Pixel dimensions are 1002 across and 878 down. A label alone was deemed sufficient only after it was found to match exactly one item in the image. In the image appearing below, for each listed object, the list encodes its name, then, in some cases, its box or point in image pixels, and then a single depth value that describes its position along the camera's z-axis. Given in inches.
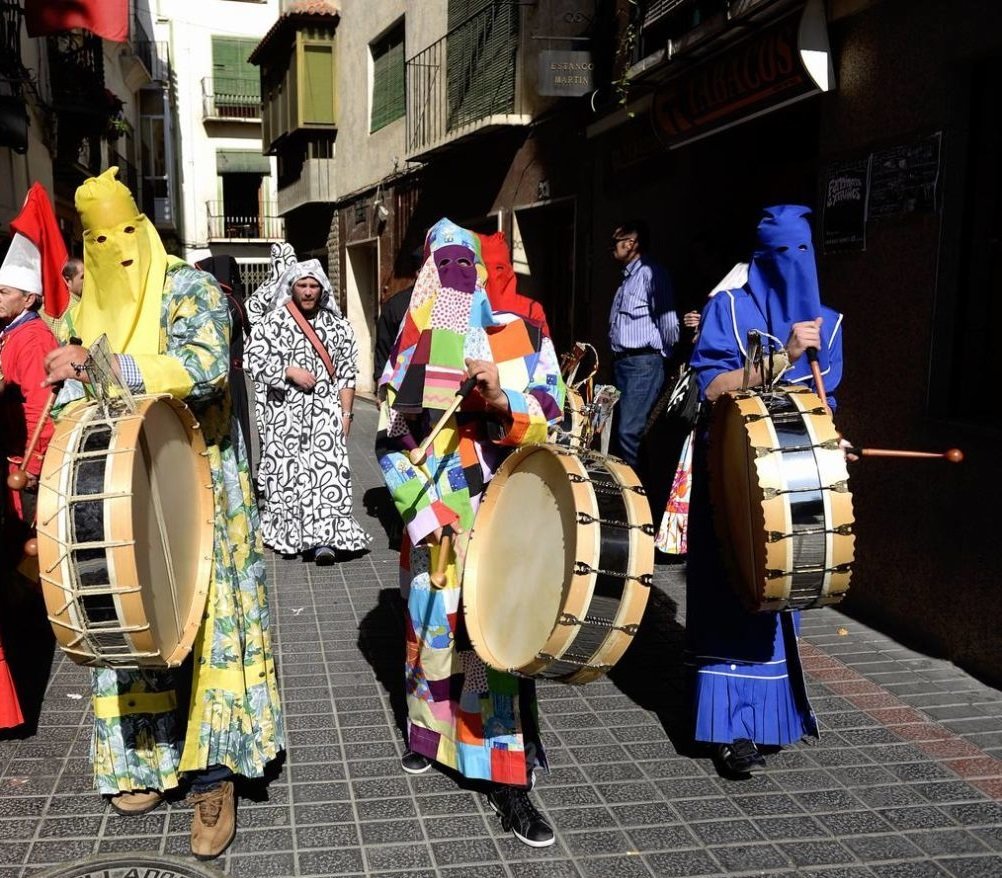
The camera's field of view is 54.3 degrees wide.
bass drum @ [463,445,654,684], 99.3
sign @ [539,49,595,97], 316.8
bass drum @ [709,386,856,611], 112.6
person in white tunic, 249.3
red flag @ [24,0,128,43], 461.7
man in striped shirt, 267.1
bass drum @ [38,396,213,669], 90.5
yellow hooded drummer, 109.7
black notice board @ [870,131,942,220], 181.6
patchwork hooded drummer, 120.3
